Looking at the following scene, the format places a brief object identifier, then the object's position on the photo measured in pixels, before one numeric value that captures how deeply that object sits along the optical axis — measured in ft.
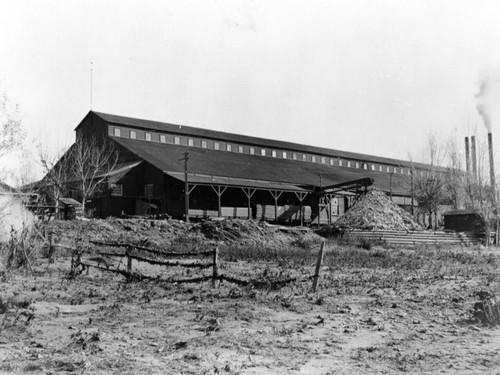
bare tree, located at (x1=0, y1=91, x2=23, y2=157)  68.54
